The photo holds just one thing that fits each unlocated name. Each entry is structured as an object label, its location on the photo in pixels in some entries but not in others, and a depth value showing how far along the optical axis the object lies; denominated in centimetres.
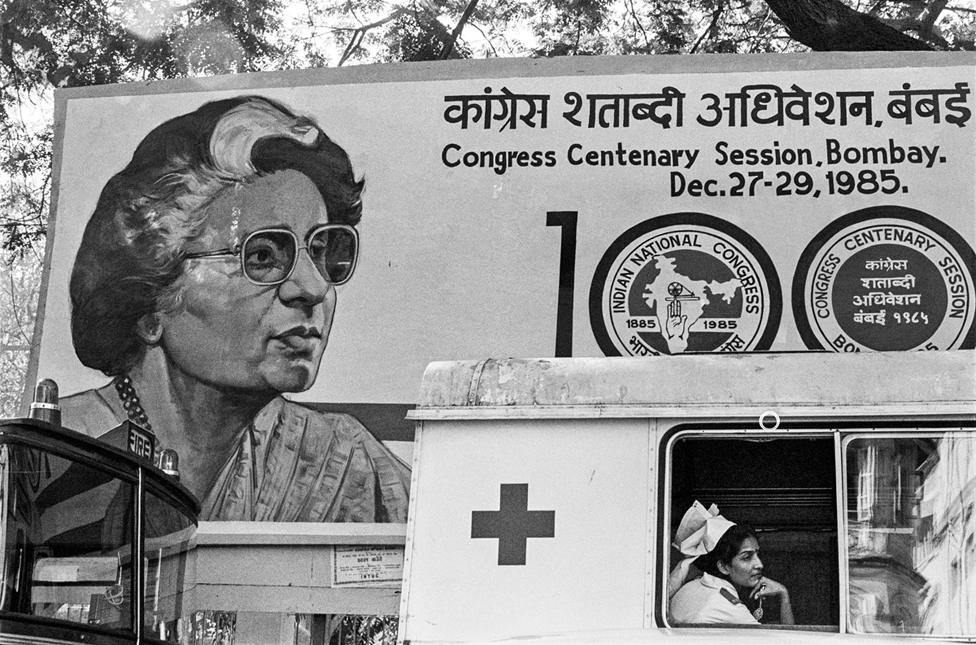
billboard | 700
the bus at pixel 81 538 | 392
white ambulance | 397
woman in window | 409
